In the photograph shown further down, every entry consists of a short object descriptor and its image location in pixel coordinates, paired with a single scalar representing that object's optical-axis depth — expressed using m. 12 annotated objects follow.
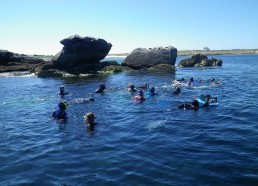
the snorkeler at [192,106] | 15.26
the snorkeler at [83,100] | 18.58
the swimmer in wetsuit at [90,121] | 12.11
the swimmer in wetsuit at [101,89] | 22.22
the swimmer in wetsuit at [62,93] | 21.06
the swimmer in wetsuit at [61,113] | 13.83
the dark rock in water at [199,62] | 49.31
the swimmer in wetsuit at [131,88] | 22.46
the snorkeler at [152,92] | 19.83
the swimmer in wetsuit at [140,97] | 18.13
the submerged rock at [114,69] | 38.95
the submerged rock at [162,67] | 41.26
